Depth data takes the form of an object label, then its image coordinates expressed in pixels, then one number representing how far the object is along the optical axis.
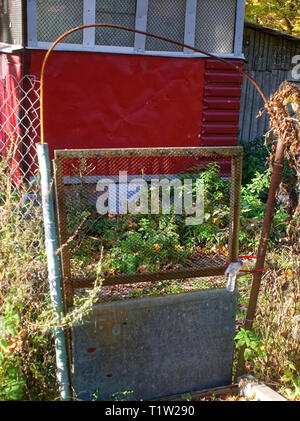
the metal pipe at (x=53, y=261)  2.91
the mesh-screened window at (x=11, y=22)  6.50
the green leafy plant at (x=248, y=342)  3.33
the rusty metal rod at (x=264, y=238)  3.24
